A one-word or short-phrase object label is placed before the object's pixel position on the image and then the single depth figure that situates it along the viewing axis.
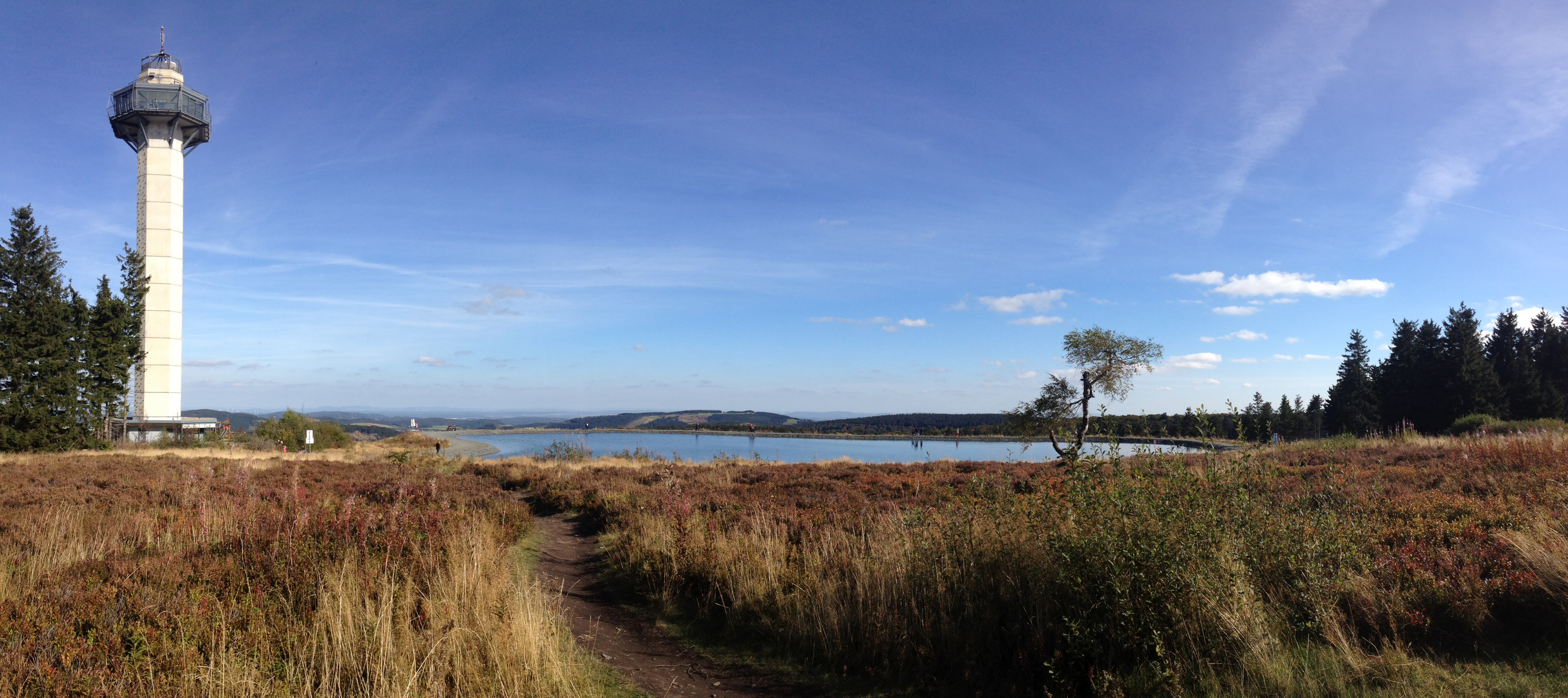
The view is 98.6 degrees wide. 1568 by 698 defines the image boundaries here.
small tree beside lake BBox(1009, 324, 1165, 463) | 17.45
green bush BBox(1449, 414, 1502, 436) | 27.28
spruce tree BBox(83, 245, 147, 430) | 36.97
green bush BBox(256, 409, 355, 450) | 48.16
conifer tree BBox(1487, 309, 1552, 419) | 42.34
